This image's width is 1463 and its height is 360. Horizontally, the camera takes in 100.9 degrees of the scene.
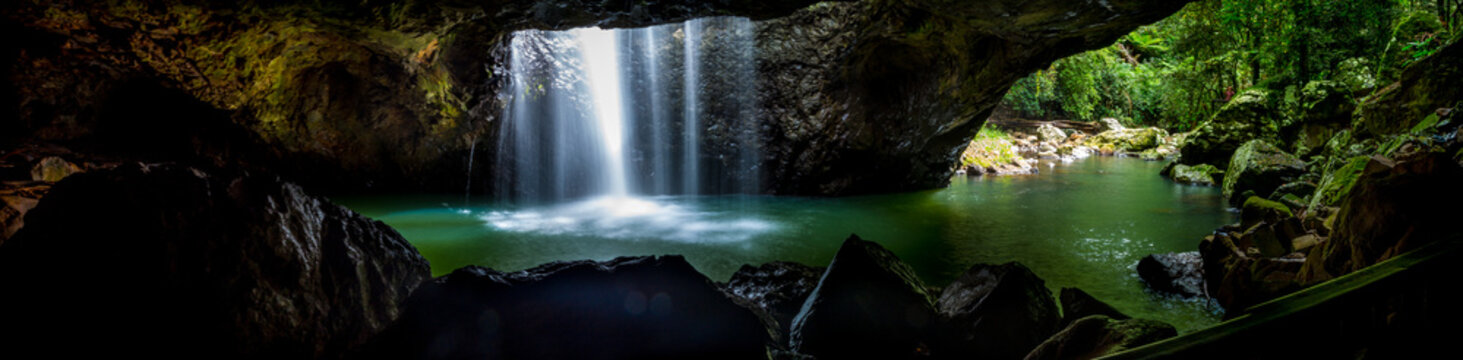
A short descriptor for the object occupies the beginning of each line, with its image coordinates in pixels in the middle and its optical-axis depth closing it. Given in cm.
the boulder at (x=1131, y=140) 2302
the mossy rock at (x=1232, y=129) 1178
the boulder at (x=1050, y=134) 2492
